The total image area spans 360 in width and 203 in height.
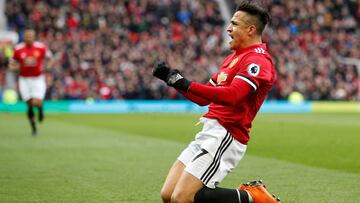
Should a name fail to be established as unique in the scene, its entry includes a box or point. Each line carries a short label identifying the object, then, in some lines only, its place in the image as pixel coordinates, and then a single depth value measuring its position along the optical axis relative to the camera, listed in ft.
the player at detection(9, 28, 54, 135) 58.08
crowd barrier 103.71
